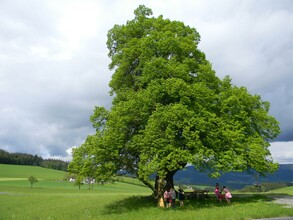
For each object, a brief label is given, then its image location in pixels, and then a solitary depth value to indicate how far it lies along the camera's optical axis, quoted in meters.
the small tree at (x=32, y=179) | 103.80
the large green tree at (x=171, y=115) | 27.91
